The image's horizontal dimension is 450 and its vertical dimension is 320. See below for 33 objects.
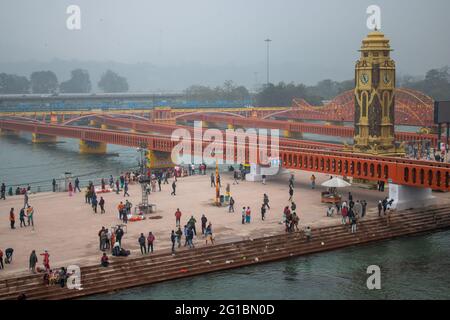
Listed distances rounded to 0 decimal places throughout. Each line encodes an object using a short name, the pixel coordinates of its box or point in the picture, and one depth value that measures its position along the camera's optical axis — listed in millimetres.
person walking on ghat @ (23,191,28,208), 52728
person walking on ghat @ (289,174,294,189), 58719
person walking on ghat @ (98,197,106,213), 51156
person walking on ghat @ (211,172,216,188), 63656
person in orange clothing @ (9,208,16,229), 46306
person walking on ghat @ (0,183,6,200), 58734
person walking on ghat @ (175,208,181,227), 46122
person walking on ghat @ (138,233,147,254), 40344
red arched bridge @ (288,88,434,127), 135000
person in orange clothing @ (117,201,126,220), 48338
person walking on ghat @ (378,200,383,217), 50781
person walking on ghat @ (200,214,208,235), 44706
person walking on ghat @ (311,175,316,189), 62156
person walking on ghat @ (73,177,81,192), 61188
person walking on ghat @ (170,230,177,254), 40938
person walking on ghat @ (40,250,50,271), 36594
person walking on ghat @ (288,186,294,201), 55625
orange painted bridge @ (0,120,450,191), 51281
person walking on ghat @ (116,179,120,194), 59531
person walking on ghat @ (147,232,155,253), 40656
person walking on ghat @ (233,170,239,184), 66075
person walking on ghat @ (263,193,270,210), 51344
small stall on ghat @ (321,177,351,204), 53906
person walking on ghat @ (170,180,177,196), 58812
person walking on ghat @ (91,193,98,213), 51853
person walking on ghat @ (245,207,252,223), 47906
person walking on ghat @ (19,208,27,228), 47025
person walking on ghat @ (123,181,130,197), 58697
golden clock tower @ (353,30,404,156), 63812
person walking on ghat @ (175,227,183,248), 42281
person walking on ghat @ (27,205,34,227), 47562
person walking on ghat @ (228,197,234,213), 51731
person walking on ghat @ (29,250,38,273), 36969
